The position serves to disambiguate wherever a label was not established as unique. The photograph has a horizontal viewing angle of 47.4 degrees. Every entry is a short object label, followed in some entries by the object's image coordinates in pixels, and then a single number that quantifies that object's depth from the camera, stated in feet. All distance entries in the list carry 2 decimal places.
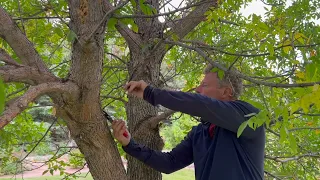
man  5.52
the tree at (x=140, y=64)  5.08
